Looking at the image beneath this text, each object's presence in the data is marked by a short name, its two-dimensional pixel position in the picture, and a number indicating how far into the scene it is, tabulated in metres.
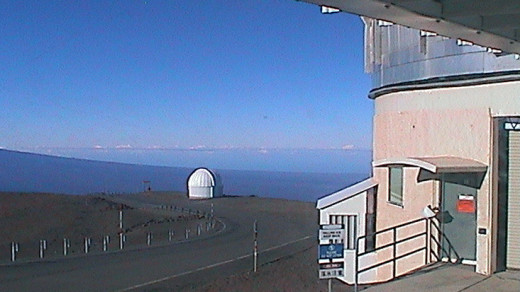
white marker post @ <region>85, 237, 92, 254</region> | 20.92
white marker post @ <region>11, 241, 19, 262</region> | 19.24
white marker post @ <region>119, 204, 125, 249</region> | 22.49
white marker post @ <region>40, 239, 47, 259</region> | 19.93
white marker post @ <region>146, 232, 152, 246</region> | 22.80
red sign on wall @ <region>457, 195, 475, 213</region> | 10.51
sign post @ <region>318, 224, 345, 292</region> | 8.49
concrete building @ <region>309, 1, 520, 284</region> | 9.96
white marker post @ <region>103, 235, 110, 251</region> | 21.48
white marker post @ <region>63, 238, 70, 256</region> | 20.55
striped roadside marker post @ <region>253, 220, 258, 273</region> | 17.69
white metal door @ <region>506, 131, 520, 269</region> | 10.00
